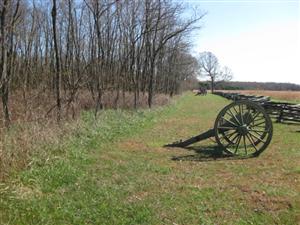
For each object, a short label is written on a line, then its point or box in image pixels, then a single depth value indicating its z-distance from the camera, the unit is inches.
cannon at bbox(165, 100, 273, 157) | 331.4
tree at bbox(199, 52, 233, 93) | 3457.7
